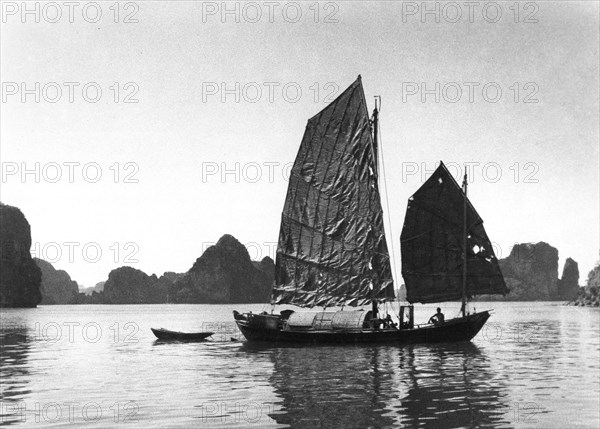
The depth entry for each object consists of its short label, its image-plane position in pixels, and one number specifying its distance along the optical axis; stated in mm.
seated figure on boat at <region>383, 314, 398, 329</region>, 42597
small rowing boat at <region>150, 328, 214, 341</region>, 51156
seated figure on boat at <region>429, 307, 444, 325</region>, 43562
